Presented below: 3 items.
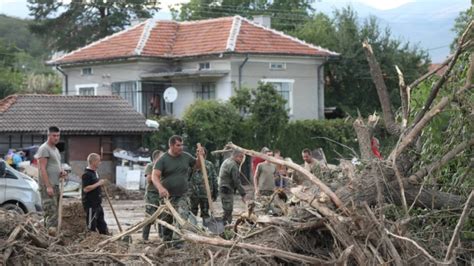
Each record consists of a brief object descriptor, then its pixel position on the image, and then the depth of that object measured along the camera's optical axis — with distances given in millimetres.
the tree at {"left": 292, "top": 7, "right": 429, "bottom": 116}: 47688
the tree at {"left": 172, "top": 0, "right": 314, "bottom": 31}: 68938
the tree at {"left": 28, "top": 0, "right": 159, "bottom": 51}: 65750
